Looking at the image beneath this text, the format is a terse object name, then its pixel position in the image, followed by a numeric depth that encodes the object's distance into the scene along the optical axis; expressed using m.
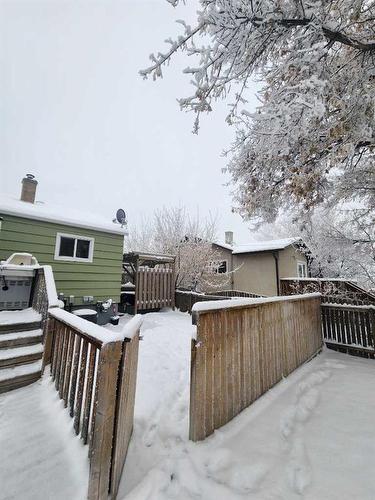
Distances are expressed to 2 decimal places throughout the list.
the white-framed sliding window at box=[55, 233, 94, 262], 7.60
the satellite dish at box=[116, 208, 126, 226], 9.45
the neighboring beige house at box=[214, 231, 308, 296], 15.80
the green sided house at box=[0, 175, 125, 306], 6.88
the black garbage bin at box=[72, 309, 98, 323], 6.02
